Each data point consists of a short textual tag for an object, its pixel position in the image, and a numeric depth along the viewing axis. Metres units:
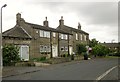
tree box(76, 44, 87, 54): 21.78
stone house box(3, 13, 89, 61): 13.91
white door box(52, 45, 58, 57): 17.36
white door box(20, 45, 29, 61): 13.91
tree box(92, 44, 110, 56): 22.05
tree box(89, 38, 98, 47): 26.32
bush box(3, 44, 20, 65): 10.80
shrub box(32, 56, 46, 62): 13.95
